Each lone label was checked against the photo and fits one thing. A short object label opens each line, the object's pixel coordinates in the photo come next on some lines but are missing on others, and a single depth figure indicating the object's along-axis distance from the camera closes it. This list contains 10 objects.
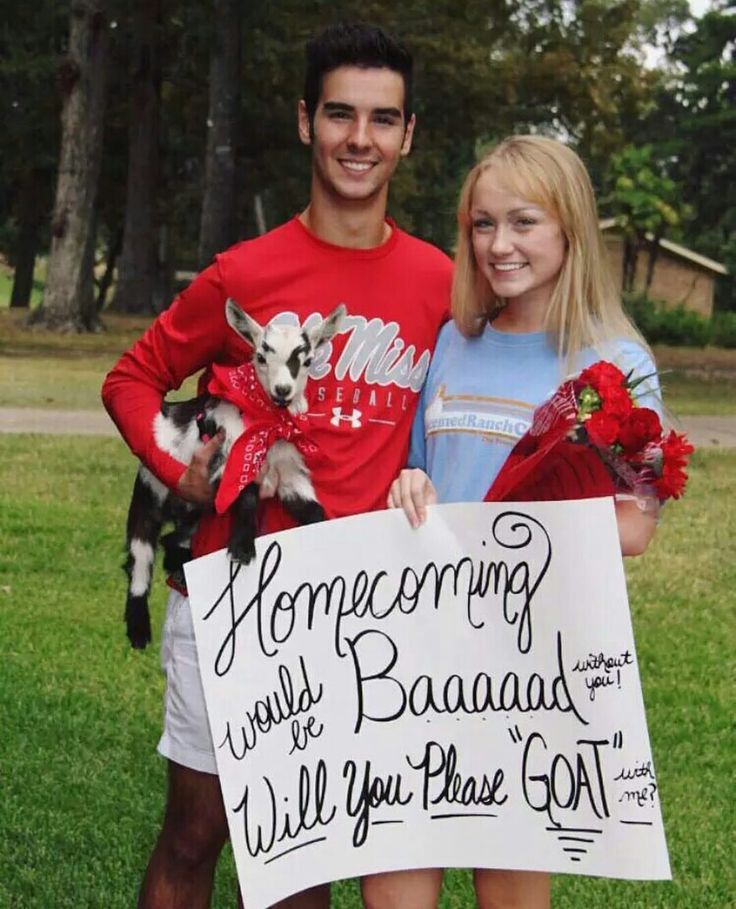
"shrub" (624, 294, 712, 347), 40.53
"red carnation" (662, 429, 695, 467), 2.75
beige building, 59.62
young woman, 2.93
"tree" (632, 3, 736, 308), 46.41
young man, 3.02
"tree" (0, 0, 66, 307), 30.73
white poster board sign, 2.88
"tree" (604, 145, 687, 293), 54.75
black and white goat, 2.88
